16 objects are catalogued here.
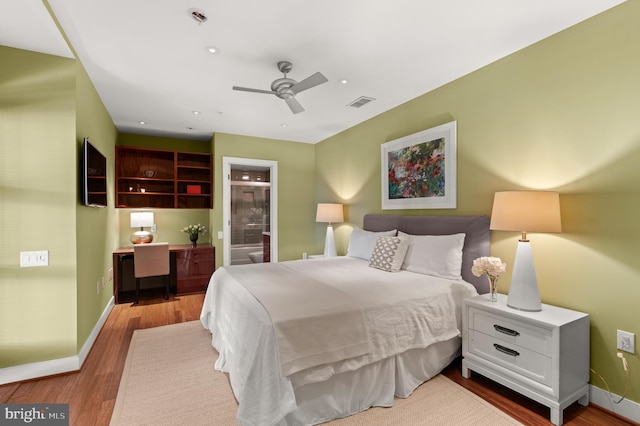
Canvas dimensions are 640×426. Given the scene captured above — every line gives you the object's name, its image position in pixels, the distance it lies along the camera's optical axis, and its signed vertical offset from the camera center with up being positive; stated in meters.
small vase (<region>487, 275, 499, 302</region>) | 2.31 -0.61
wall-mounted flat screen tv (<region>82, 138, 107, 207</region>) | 2.62 +0.34
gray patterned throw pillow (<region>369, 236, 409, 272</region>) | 3.01 -0.45
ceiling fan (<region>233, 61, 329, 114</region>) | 2.54 +1.11
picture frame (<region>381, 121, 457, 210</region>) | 3.10 +0.47
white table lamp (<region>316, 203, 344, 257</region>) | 4.77 -0.11
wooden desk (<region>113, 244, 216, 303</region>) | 4.71 -0.96
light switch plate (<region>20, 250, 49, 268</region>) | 2.35 -0.38
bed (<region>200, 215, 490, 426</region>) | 1.72 -0.78
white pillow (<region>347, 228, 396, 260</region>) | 3.62 -0.41
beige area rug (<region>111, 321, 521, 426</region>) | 1.88 -1.34
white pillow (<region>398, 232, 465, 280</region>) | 2.70 -0.44
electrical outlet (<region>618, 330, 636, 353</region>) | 1.88 -0.85
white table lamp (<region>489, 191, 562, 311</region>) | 2.03 -0.09
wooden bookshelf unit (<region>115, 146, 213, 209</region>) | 4.89 +0.54
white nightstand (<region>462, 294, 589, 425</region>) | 1.84 -0.96
